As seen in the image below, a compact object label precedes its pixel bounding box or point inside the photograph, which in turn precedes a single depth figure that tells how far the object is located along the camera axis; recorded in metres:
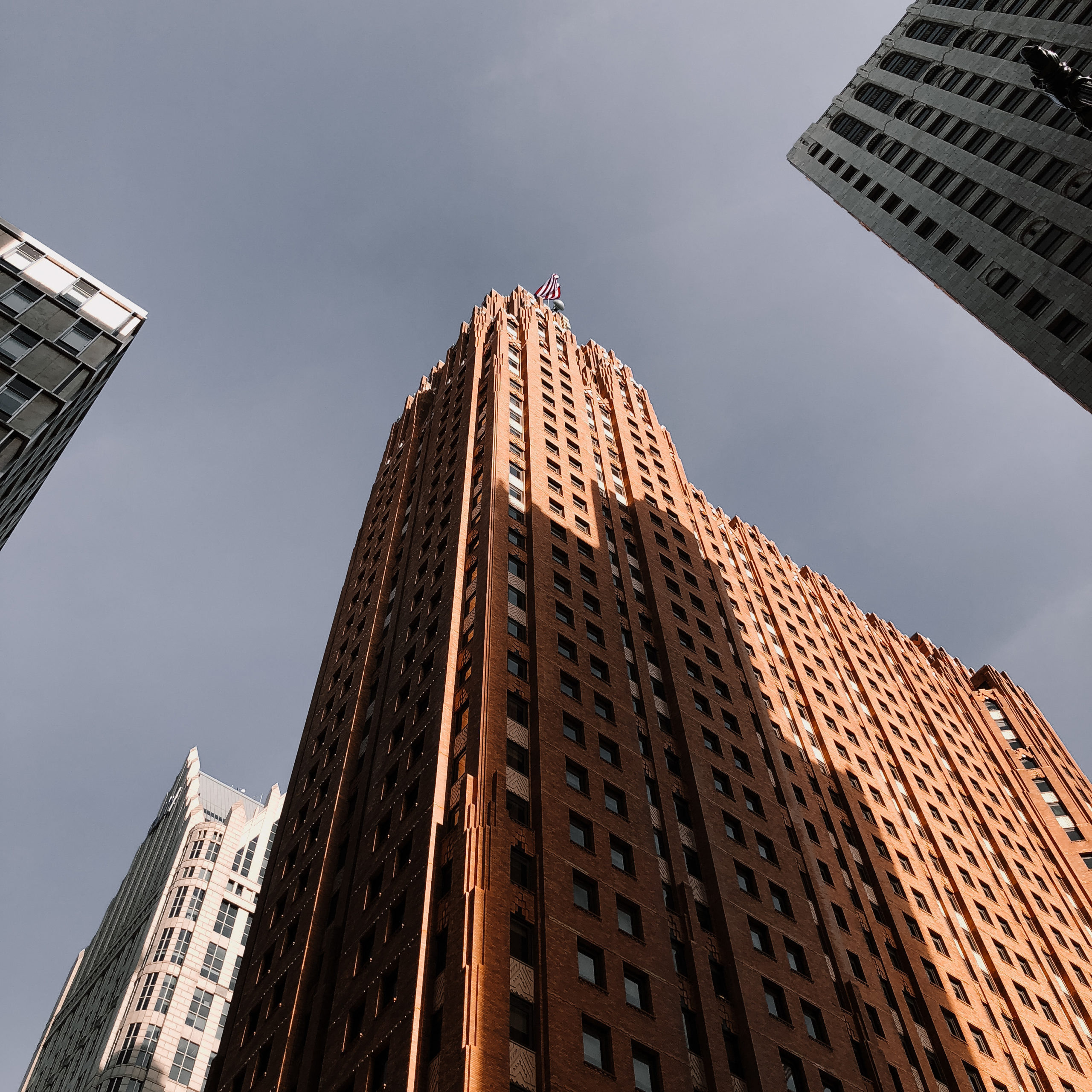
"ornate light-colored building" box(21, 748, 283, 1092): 83.81
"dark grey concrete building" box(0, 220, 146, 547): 44.38
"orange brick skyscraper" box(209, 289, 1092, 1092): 35.16
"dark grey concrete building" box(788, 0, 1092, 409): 40.72
